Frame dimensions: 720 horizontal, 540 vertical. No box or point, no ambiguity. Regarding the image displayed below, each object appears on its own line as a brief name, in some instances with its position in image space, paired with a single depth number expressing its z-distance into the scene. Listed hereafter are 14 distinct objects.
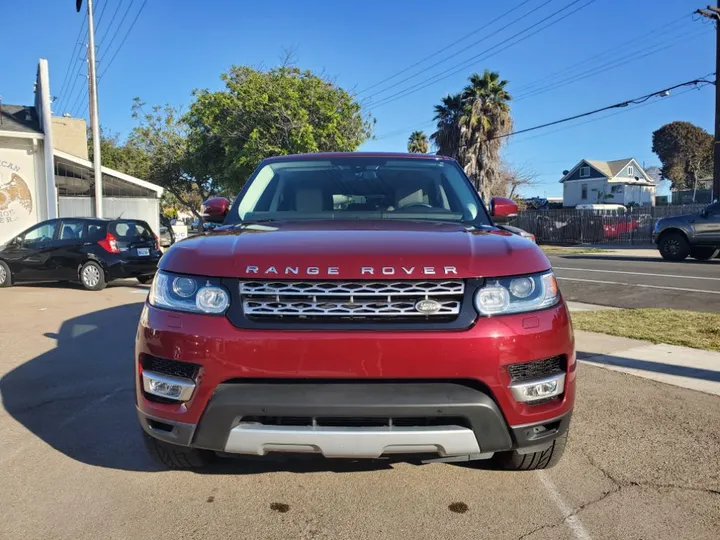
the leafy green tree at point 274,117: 22.64
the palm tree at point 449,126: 33.09
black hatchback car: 11.80
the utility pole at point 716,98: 21.28
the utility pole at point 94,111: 18.47
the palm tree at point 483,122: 31.89
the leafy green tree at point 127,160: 38.75
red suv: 2.43
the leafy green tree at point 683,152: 77.25
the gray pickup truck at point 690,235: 16.30
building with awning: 18.28
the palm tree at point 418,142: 44.09
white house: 60.59
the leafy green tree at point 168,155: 37.50
